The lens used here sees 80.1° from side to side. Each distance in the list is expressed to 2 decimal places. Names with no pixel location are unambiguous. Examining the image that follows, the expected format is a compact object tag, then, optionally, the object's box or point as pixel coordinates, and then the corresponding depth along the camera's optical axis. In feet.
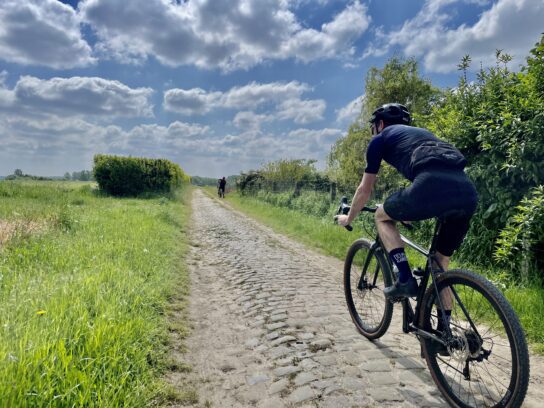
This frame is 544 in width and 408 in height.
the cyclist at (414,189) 8.48
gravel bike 7.29
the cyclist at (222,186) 123.23
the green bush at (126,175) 78.79
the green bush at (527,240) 15.34
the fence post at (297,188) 67.36
